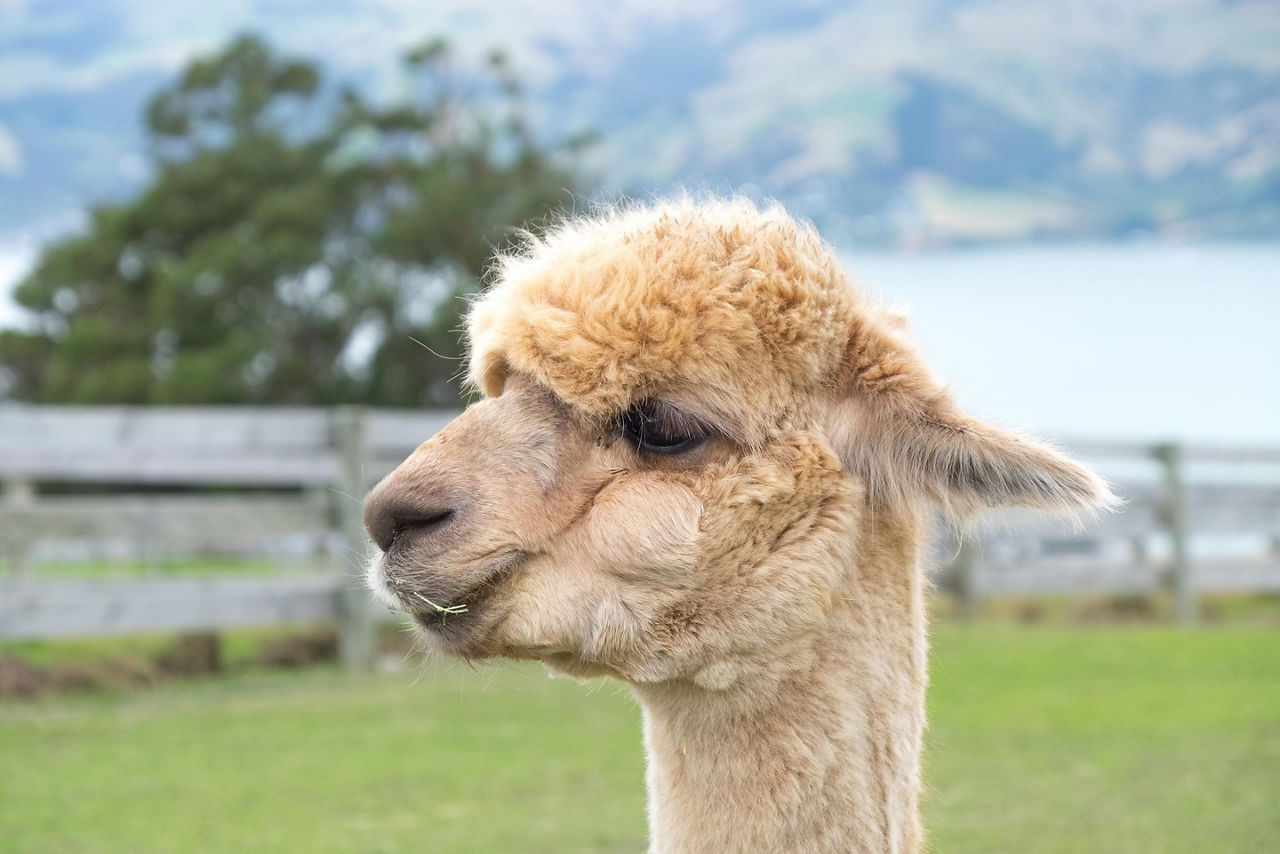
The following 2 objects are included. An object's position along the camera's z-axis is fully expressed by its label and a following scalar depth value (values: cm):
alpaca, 250
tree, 1847
